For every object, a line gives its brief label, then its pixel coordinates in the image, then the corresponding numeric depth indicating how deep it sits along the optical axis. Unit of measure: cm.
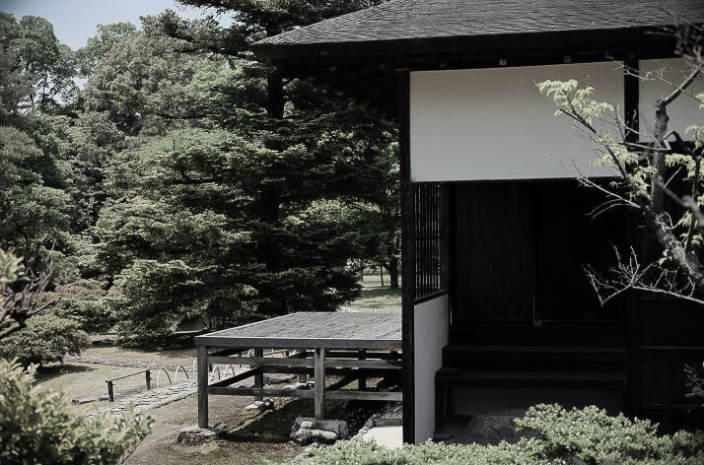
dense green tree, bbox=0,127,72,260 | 2052
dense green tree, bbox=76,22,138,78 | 4666
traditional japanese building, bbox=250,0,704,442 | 688
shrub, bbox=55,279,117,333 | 1923
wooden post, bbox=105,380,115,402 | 1259
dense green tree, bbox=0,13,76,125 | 4081
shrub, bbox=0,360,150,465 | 389
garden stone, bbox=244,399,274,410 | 1171
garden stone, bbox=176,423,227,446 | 967
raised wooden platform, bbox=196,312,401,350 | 912
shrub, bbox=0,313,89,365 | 1505
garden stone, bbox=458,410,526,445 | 724
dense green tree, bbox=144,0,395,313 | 1772
